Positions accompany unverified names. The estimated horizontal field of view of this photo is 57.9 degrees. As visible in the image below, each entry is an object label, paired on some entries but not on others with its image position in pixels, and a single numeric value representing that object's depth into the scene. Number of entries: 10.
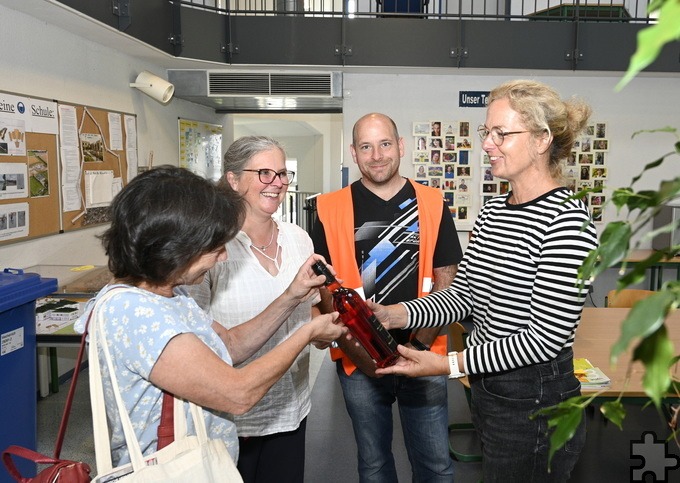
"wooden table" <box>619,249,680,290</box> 6.01
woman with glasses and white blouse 2.03
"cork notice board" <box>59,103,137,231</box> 4.76
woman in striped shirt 1.55
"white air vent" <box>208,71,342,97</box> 6.53
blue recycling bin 2.48
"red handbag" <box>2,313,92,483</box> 1.27
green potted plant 0.39
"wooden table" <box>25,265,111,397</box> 3.10
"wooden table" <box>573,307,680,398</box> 2.58
